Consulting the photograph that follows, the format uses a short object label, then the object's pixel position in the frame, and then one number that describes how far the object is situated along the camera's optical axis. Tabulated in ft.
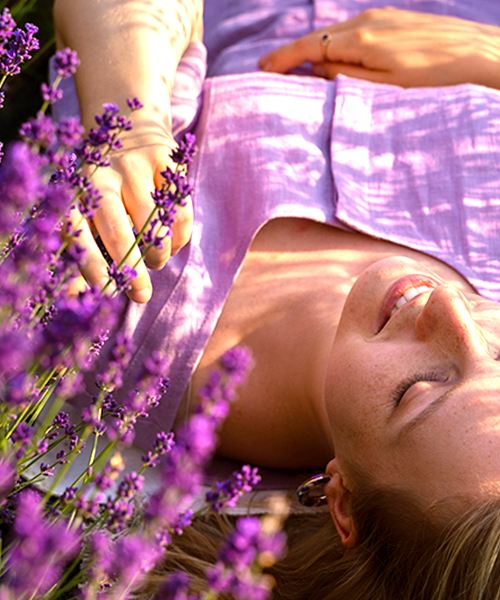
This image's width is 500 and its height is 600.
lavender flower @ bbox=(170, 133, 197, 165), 3.20
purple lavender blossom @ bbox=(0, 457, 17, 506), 2.30
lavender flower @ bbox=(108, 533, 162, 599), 2.33
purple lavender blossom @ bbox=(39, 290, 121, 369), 2.49
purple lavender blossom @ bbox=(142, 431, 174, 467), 3.16
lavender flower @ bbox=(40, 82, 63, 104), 3.11
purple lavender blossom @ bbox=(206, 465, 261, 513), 2.86
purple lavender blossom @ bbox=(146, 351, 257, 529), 2.30
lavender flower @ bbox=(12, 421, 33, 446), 3.10
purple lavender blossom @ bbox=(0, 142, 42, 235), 2.38
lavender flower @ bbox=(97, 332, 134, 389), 2.89
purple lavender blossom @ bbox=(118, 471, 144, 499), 2.95
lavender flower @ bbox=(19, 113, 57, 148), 2.76
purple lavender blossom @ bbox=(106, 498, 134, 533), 2.91
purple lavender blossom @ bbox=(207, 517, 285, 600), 2.30
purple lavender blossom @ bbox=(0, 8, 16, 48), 3.23
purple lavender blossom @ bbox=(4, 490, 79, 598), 2.10
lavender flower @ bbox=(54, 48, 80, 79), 3.10
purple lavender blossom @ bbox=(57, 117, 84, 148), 2.95
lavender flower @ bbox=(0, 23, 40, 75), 3.28
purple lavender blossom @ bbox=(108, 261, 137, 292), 3.19
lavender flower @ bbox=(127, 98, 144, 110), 3.21
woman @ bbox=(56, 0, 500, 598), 3.60
